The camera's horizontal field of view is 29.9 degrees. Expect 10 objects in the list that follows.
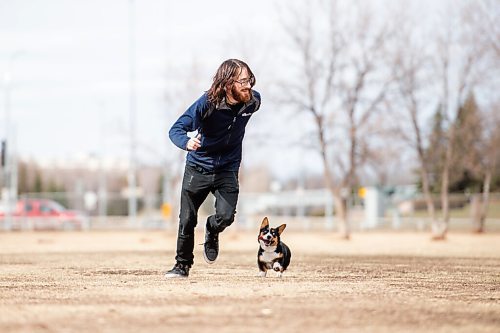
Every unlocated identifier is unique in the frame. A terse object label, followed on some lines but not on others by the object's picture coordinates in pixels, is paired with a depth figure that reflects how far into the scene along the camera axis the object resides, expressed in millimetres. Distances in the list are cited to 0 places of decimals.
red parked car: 51938
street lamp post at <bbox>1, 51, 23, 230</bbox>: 48281
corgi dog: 10586
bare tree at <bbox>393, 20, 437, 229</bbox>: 35406
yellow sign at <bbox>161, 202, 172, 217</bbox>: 48094
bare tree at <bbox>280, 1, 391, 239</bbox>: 34500
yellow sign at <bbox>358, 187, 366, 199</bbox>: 51981
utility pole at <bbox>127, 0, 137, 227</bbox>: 50312
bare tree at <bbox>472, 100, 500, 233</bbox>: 40816
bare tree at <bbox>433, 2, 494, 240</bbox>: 34344
